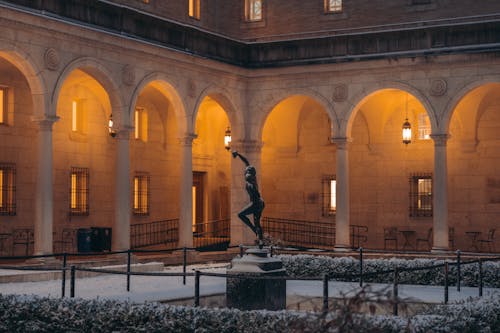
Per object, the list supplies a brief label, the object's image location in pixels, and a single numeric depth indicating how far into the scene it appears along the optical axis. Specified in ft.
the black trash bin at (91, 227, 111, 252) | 87.04
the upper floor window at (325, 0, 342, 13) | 106.22
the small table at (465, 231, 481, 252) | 97.96
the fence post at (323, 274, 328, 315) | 37.93
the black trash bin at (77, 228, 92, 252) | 86.17
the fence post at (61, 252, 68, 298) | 51.02
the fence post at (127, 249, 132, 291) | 61.00
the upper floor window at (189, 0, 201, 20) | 107.86
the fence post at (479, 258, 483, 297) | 57.73
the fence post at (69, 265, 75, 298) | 47.11
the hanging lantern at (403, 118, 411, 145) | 97.91
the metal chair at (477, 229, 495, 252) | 96.98
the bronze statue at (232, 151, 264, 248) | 56.75
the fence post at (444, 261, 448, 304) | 53.94
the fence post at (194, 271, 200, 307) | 41.45
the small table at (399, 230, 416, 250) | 102.01
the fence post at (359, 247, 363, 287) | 68.64
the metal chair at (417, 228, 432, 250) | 100.78
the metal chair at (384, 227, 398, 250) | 102.47
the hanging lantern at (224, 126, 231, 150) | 101.71
